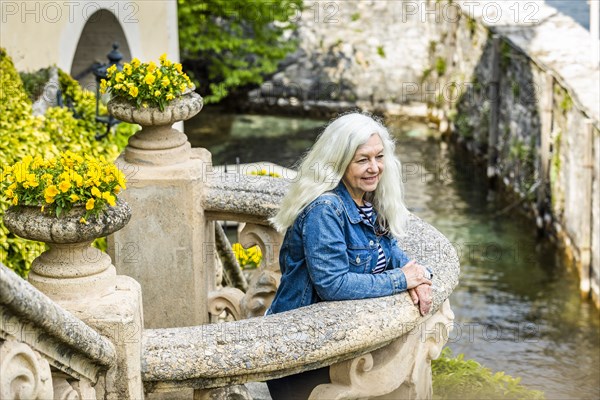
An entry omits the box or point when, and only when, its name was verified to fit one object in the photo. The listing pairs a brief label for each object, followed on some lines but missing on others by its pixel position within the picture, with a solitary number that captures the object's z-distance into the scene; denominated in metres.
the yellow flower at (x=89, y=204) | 4.56
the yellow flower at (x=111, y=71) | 6.25
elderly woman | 5.30
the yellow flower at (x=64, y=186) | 4.55
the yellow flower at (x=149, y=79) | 5.98
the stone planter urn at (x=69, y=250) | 4.55
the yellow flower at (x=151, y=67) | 6.26
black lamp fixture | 11.78
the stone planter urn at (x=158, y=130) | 6.18
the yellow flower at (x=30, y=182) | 4.60
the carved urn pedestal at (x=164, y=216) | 6.27
